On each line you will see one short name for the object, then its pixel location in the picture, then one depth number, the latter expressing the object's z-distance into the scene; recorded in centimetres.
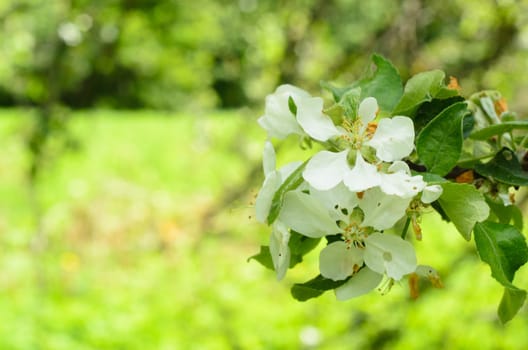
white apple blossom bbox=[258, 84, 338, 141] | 53
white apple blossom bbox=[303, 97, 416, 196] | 47
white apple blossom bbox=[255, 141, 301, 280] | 50
